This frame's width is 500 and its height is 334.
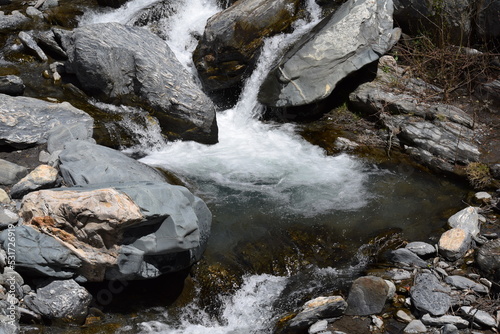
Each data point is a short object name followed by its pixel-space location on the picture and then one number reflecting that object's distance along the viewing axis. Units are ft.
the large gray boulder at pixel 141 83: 25.16
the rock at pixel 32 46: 28.35
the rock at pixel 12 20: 31.45
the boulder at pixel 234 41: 27.89
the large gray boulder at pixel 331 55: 26.61
